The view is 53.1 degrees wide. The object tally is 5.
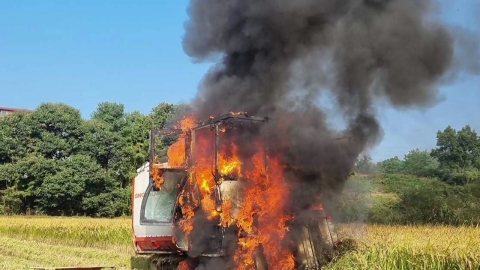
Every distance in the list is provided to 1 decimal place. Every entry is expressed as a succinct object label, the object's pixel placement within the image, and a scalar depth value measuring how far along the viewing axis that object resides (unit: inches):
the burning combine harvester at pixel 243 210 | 330.6
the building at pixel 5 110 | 3045.8
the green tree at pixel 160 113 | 1785.1
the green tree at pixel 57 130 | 1920.5
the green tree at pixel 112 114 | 2320.4
